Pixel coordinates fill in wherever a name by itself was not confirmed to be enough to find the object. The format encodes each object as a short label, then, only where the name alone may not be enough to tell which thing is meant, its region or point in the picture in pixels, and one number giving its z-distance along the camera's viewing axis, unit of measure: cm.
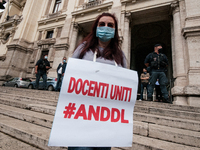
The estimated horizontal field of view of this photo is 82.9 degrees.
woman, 105
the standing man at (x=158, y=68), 401
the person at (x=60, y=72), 698
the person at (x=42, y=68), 643
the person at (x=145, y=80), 594
